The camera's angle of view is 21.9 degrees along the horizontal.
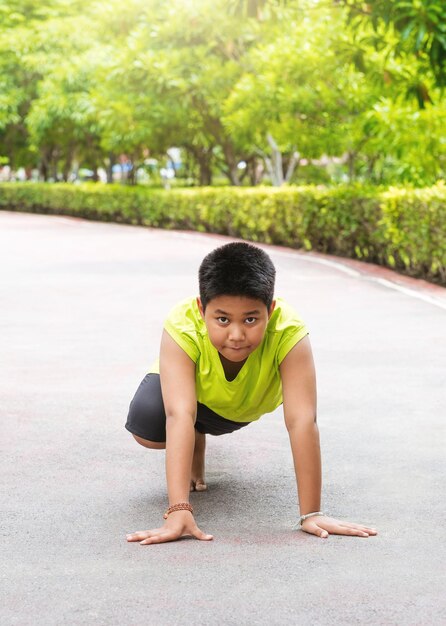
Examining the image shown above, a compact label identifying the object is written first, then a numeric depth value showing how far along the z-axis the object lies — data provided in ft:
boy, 13.23
